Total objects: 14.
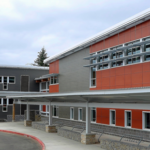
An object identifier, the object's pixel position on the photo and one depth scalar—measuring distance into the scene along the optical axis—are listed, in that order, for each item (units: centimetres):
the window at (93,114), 2365
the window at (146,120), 1733
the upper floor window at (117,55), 1983
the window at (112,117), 2095
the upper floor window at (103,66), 2127
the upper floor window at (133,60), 1788
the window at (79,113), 2620
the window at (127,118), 1911
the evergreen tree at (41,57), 8959
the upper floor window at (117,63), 1957
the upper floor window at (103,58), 2136
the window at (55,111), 3219
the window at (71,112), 2792
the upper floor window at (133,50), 1802
